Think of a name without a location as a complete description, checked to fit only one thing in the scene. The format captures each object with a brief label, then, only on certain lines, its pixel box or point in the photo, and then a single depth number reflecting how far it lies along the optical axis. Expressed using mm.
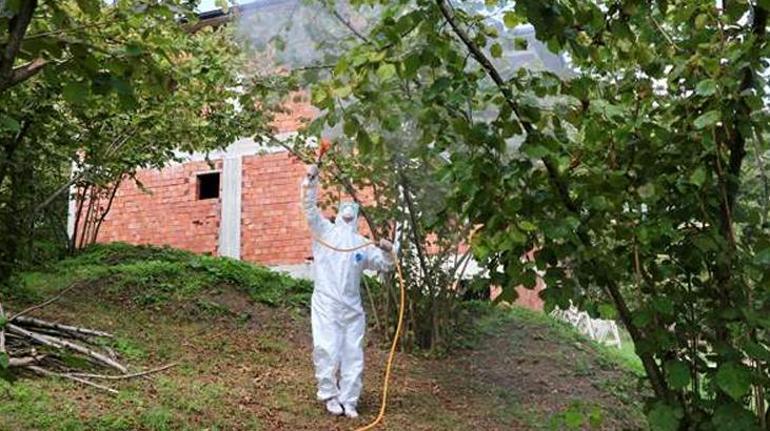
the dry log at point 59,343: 5301
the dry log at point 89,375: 5255
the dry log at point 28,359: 4570
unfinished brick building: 12289
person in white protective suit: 5777
